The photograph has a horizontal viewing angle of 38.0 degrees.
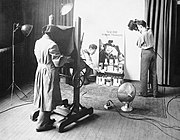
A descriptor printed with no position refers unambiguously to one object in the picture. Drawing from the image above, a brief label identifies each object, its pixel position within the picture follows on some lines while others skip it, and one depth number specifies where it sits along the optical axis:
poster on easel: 5.27
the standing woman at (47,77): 2.97
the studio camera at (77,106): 3.28
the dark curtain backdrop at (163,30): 4.93
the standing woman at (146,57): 4.32
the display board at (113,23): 5.18
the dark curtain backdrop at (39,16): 5.41
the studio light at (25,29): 3.97
